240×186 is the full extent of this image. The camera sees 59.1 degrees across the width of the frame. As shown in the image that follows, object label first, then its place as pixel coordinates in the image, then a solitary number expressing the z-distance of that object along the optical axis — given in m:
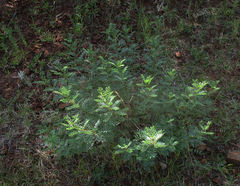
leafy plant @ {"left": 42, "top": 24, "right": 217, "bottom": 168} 2.00
